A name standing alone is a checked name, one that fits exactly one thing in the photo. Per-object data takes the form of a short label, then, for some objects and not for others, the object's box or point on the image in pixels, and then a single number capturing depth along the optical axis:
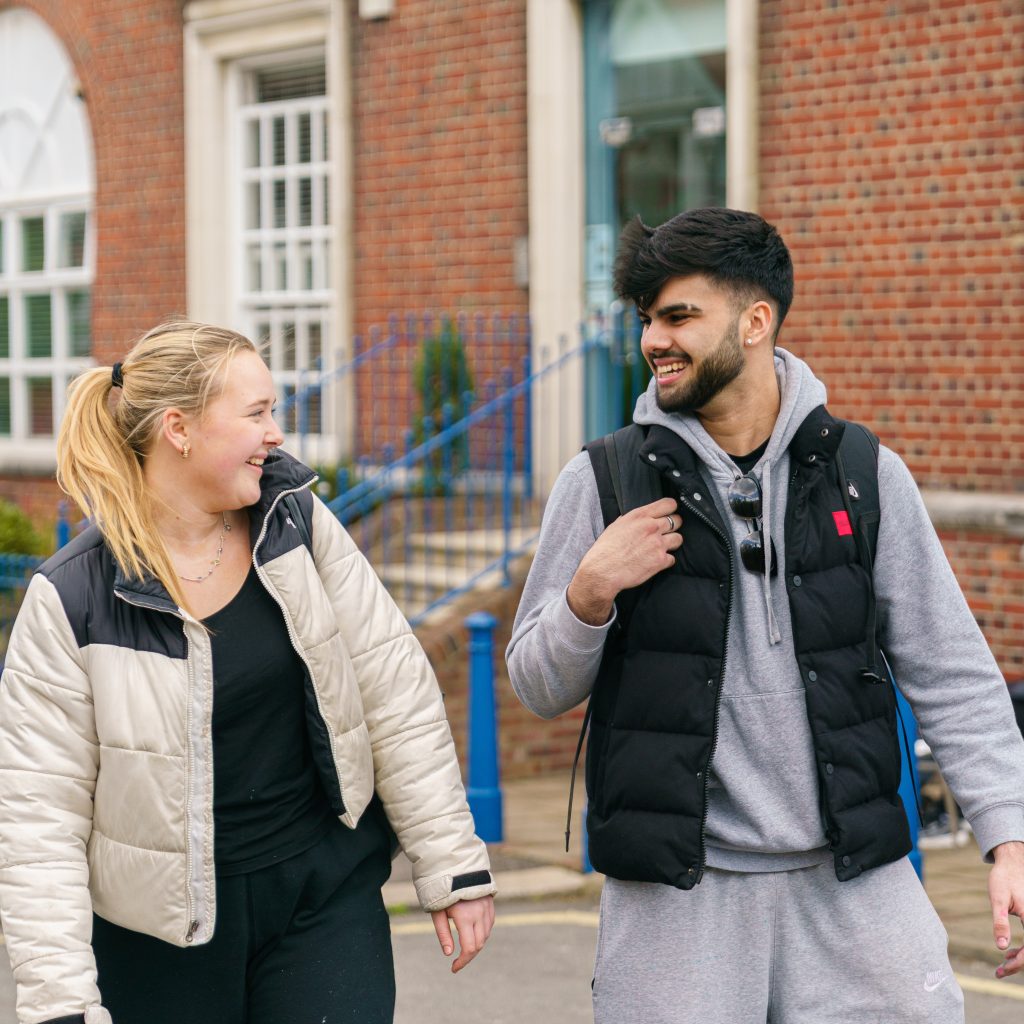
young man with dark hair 3.08
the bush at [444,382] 11.23
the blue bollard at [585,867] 7.26
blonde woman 3.11
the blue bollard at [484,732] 7.64
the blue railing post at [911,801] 6.09
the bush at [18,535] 12.72
